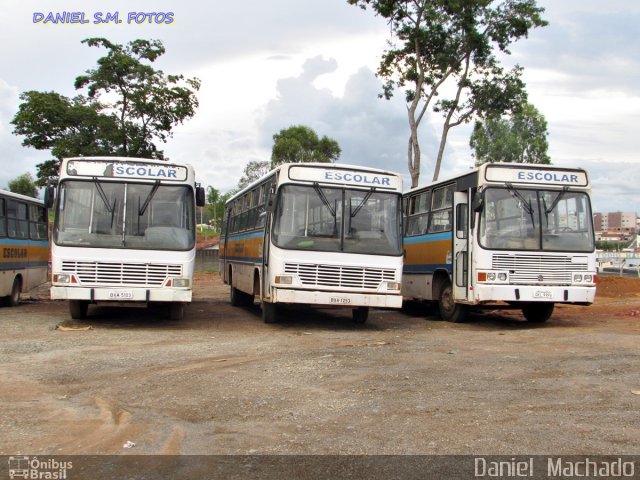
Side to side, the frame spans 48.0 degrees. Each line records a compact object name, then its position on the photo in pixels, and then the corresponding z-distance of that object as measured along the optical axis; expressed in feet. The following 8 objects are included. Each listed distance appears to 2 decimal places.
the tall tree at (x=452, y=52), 84.48
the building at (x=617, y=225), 440.04
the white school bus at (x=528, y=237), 45.96
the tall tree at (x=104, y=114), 89.97
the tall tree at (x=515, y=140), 178.19
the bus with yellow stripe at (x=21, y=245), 58.95
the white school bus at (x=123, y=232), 43.34
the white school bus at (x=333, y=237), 43.75
